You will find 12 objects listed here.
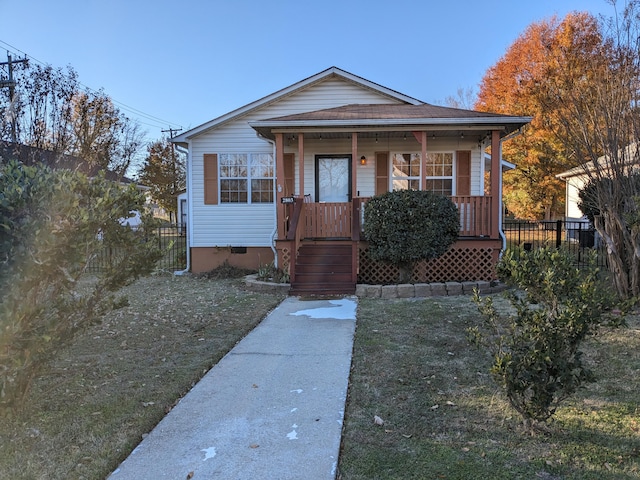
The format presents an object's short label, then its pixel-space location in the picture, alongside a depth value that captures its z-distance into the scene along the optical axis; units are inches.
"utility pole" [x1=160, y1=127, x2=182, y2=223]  1392.7
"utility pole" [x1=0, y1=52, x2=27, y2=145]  450.9
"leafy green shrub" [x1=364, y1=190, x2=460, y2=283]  317.4
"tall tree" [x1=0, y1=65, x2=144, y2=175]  472.4
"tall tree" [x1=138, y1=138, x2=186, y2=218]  1387.8
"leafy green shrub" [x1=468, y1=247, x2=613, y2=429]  108.7
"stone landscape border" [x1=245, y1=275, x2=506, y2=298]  317.4
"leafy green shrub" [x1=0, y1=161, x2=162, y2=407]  109.9
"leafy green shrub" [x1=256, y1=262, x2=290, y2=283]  355.6
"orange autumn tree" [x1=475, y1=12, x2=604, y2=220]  813.9
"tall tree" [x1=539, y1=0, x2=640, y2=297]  245.8
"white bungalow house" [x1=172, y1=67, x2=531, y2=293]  433.4
